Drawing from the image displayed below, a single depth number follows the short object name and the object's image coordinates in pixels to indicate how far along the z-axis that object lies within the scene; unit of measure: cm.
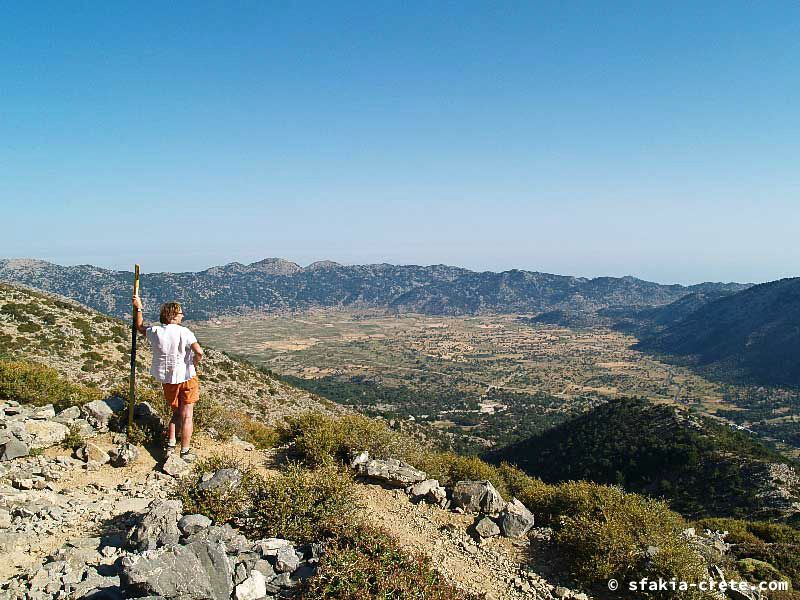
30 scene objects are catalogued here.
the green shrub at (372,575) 491
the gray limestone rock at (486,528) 805
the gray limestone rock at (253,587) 482
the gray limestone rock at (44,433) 825
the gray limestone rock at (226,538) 556
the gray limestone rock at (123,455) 823
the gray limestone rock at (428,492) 899
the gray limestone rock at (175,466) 811
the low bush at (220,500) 637
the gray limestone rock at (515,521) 819
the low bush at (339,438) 991
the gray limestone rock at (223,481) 673
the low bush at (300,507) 622
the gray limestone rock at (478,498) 884
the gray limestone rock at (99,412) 923
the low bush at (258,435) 1126
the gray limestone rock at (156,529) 552
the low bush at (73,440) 842
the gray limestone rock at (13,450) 768
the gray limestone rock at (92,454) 820
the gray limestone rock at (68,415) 906
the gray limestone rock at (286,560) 539
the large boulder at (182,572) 439
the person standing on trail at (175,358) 781
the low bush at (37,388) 1034
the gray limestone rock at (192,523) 583
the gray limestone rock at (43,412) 902
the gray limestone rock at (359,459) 967
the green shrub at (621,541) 665
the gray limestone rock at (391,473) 938
